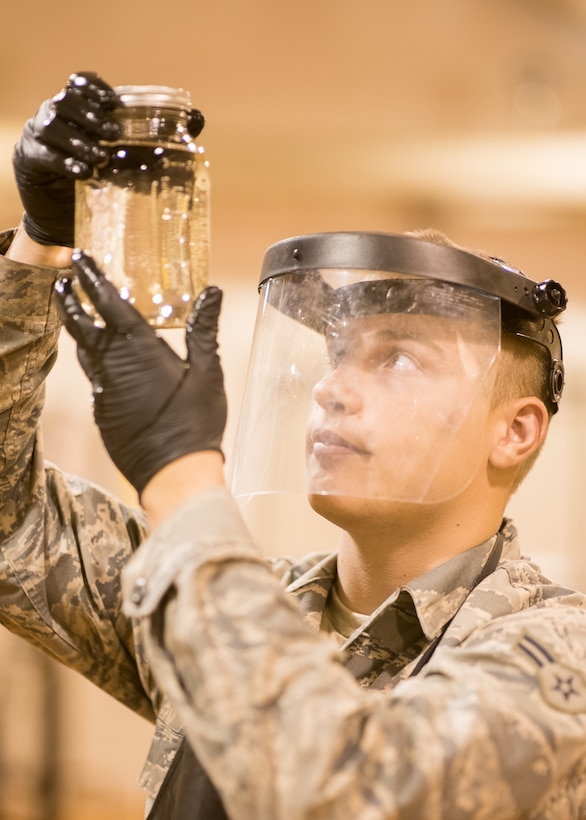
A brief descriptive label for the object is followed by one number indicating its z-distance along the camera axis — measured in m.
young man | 2.65
